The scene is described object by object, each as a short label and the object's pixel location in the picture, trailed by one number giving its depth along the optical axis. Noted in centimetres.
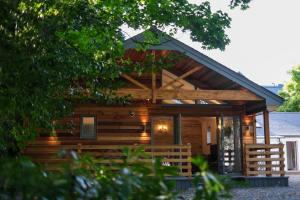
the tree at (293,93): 3400
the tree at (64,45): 395
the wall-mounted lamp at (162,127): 1784
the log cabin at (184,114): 1256
